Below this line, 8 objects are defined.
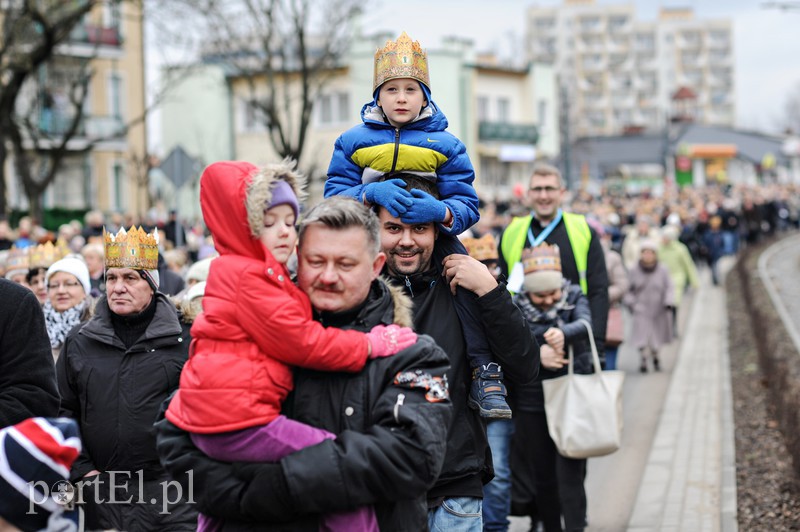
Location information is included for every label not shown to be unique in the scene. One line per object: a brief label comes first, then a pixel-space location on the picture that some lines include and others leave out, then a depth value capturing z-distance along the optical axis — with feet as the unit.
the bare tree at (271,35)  87.97
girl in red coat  10.39
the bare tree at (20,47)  76.79
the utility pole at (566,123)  152.81
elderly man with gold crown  16.46
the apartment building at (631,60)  480.23
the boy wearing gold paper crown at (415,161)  13.97
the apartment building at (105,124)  145.69
